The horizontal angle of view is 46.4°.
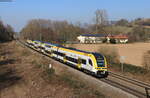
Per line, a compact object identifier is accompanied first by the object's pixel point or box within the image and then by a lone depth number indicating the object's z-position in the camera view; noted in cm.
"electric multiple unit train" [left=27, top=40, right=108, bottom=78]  1975
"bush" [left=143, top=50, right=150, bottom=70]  2753
